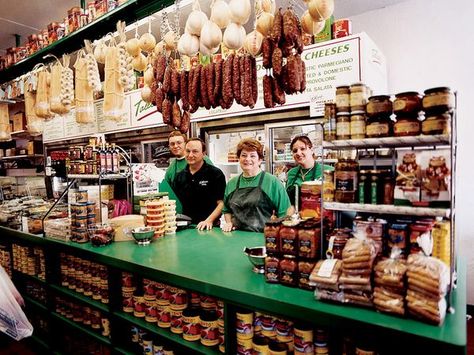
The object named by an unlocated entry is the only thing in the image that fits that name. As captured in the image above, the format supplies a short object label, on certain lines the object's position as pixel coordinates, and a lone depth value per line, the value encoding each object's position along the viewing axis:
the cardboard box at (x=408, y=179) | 1.44
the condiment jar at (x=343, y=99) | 1.65
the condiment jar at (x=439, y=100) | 1.40
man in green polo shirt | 4.18
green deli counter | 1.27
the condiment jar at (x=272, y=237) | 1.78
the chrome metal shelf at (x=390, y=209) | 1.39
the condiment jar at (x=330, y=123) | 1.67
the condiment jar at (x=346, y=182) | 1.62
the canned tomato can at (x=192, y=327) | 2.09
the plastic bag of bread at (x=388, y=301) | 1.32
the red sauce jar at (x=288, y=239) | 1.73
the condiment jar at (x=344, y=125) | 1.64
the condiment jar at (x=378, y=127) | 1.55
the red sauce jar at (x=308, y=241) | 1.68
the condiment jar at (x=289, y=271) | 1.68
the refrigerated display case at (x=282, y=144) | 4.18
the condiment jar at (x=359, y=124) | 1.60
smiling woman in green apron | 3.33
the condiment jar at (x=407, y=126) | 1.48
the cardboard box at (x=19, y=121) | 6.77
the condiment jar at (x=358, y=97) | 1.61
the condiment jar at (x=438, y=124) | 1.40
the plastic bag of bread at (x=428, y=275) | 1.27
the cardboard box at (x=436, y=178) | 1.39
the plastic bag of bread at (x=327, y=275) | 1.45
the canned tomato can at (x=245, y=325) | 1.85
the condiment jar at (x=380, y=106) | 1.56
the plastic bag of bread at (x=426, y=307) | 1.26
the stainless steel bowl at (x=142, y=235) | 2.63
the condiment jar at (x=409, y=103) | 1.49
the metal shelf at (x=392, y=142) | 1.43
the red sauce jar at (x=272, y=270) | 1.73
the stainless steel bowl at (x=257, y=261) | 1.87
